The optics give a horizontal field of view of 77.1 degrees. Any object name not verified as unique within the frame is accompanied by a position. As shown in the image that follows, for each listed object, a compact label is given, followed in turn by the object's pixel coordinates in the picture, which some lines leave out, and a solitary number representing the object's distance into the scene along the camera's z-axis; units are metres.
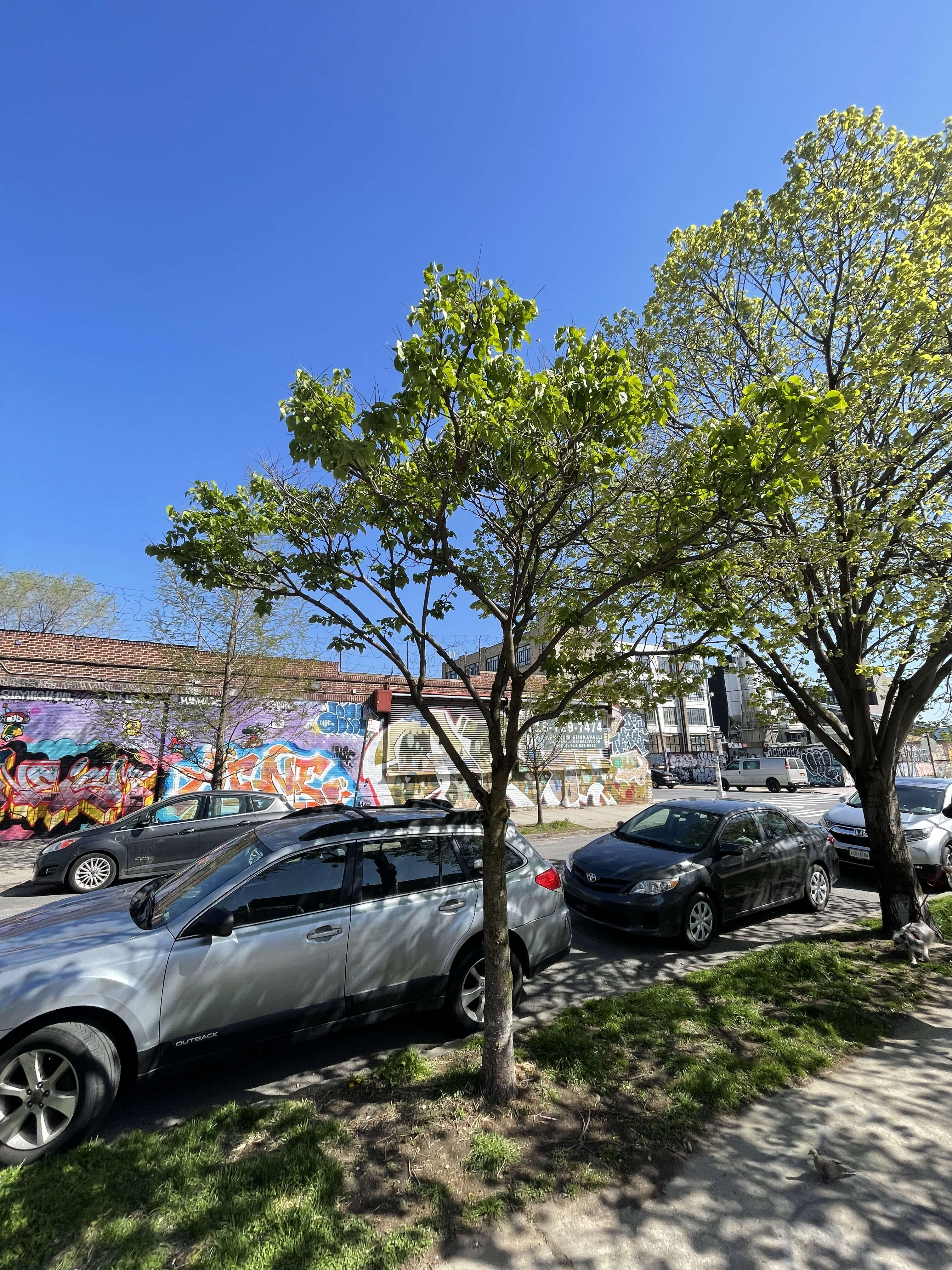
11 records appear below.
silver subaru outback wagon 3.13
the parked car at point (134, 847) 9.12
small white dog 6.10
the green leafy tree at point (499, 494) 3.52
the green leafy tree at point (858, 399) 6.29
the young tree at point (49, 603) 26.73
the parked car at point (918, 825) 9.54
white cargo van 36.81
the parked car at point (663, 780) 40.41
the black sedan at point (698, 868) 6.59
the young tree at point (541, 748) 20.38
